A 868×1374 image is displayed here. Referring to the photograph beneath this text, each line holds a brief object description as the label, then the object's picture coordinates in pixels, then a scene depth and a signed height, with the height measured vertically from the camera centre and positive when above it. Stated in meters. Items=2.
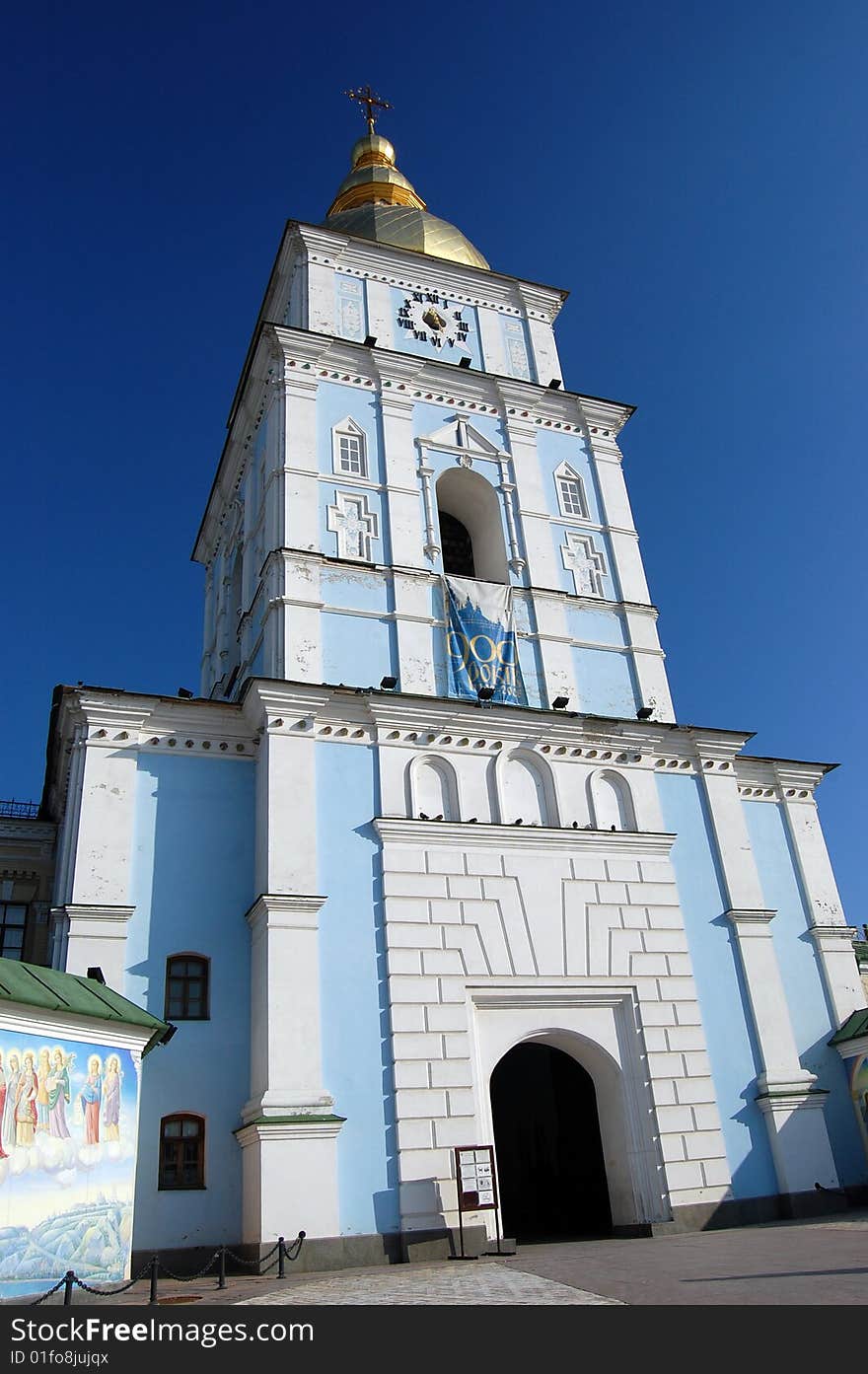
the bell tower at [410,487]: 18.92 +13.63
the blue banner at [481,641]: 18.88 +9.45
